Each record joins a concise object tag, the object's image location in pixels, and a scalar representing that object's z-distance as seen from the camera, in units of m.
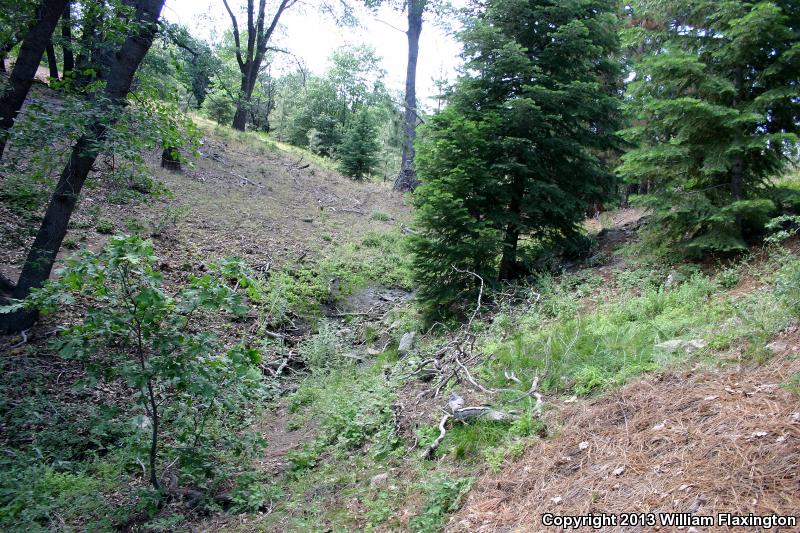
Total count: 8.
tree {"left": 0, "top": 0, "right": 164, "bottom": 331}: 6.36
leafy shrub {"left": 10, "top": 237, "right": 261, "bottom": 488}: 3.85
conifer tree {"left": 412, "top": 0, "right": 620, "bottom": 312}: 7.65
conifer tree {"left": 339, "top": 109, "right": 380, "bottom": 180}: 20.66
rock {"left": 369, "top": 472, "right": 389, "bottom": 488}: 4.10
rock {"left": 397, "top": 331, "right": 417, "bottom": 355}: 7.42
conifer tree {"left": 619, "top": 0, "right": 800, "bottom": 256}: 5.73
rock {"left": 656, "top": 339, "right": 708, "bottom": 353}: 4.11
